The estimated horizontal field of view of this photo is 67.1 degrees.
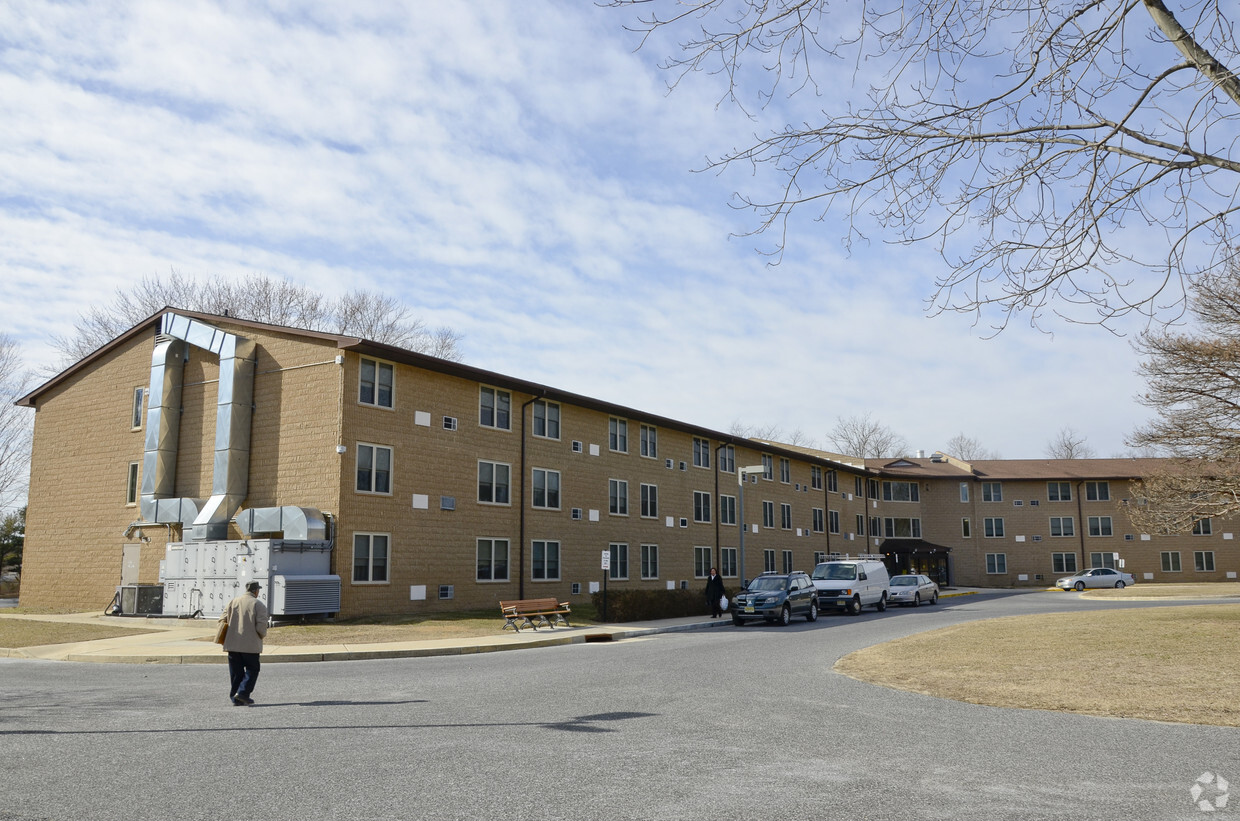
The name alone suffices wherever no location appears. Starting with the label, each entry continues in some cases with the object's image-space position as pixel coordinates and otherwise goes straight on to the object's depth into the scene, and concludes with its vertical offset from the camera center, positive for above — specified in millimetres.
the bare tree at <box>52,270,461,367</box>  48688 +12471
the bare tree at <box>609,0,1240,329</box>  7738 +3562
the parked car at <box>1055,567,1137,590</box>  54594 -2226
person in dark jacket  30484 -1588
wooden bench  24203 -1809
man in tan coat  11320 -1188
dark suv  28109 -1735
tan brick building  27328 +2432
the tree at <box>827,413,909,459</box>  95500 +9672
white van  33281 -1515
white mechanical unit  24344 -826
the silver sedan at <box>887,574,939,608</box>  40000 -2088
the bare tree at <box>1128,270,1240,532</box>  22734 +3121
